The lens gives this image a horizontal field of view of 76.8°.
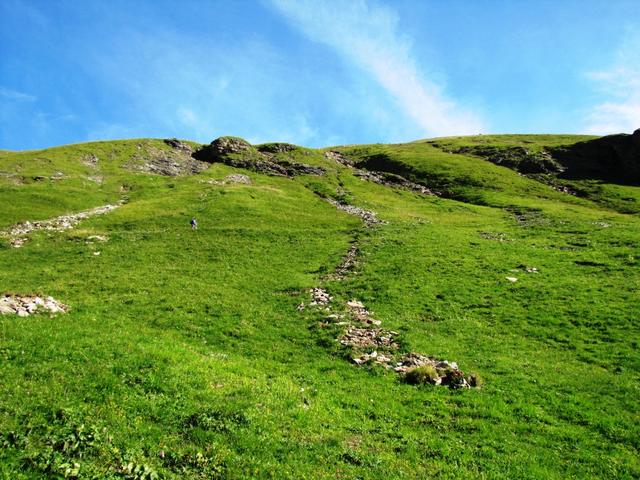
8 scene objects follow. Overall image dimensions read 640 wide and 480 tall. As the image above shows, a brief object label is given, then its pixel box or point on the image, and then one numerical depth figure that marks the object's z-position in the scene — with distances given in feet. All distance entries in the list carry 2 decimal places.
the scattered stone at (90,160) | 342.15
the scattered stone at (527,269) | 131.03
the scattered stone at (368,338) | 83.76
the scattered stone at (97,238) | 166.79
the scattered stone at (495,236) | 176.79
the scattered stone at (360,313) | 96.12
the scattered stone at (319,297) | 110.42
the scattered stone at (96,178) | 293.08
